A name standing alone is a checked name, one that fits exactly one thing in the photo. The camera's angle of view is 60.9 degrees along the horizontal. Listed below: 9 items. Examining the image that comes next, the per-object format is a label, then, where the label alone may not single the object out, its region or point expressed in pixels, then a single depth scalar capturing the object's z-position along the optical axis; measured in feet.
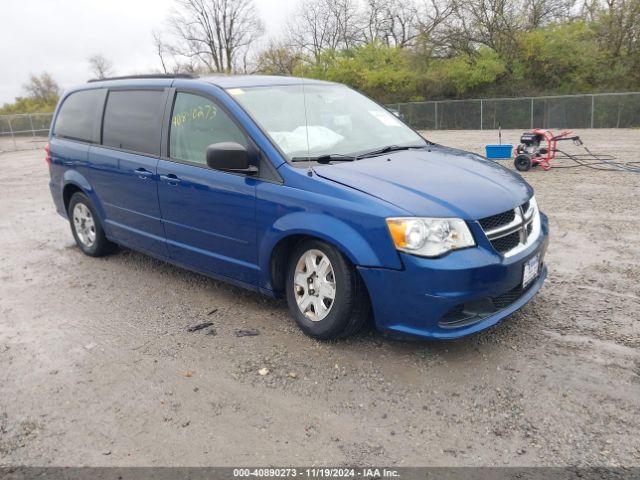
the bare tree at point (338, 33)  139.74
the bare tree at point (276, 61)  102.37
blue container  42.96
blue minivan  10.73
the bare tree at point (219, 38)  174.40
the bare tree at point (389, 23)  137.39
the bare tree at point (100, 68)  188.66
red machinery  37.37
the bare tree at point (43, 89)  169.89
